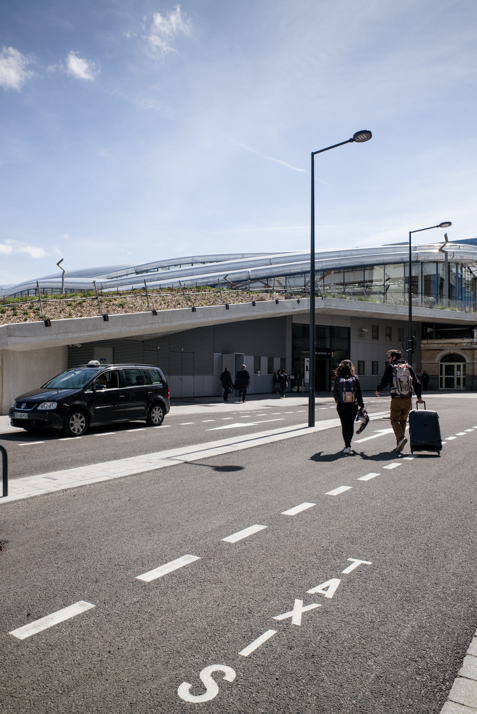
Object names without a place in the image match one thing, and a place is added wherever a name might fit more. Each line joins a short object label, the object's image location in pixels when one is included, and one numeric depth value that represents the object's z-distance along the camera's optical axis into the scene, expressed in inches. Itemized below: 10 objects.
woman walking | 391.5
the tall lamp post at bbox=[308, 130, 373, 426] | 570.6
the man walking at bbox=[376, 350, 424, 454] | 391.9
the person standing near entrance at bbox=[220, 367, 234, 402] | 1007.0
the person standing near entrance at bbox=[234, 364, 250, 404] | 995.3
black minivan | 480.1
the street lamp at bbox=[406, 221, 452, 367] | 891.4
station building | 788.6
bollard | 247.1
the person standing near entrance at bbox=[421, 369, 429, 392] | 1505.2
